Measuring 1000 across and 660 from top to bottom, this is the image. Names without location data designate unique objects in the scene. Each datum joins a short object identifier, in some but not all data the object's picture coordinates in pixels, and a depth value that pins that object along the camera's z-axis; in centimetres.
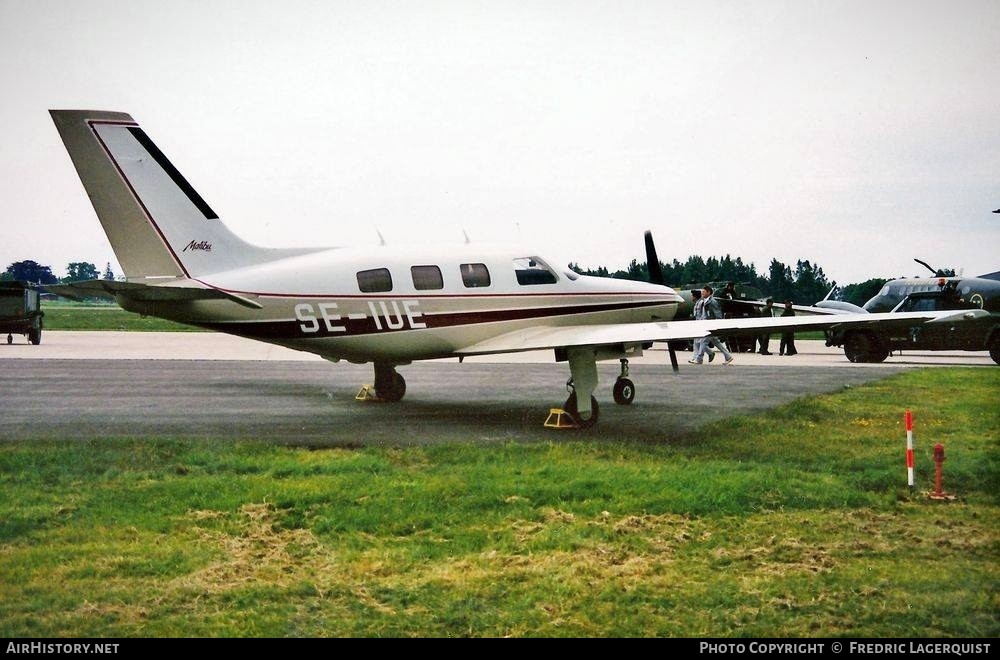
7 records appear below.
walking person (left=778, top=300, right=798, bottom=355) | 2666
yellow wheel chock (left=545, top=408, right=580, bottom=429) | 1206
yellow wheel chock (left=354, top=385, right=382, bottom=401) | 1482
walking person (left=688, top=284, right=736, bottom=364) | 1833
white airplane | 959
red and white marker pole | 763
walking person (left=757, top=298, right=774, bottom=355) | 2435
